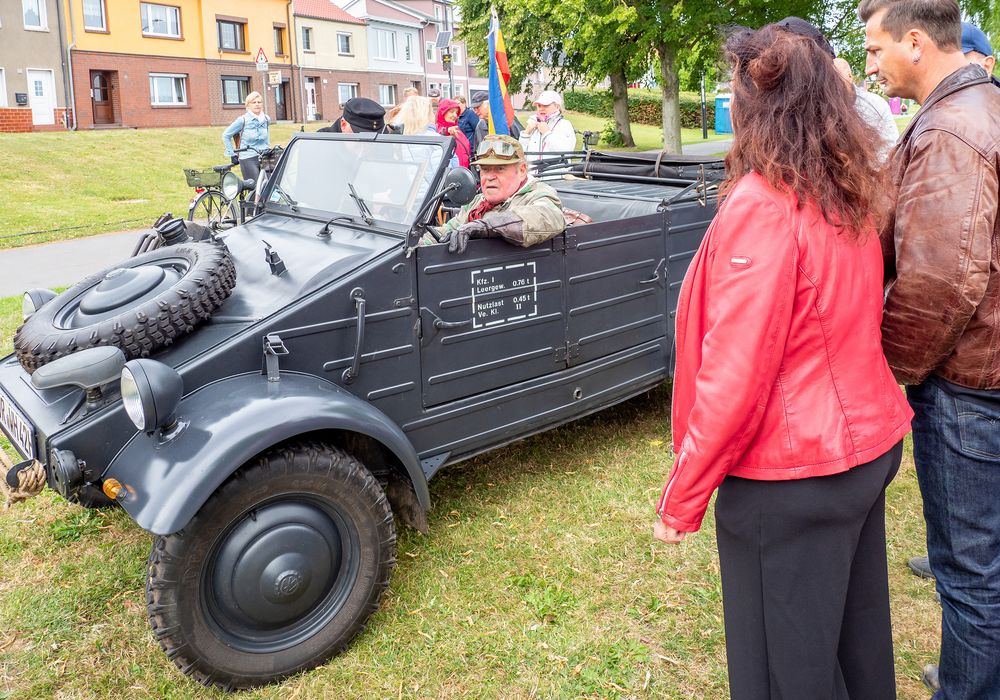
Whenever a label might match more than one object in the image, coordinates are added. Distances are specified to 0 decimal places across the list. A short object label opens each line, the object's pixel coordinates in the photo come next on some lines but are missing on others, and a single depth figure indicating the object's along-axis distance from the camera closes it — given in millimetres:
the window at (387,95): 45875
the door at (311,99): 39250
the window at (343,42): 41719
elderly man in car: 3754
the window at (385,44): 45250
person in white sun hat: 7887
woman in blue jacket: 11633
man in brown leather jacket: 2156
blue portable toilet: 36269
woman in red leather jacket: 1827
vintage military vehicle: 2826
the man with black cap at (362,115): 6055
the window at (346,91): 42281
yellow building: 29812
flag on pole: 6836
